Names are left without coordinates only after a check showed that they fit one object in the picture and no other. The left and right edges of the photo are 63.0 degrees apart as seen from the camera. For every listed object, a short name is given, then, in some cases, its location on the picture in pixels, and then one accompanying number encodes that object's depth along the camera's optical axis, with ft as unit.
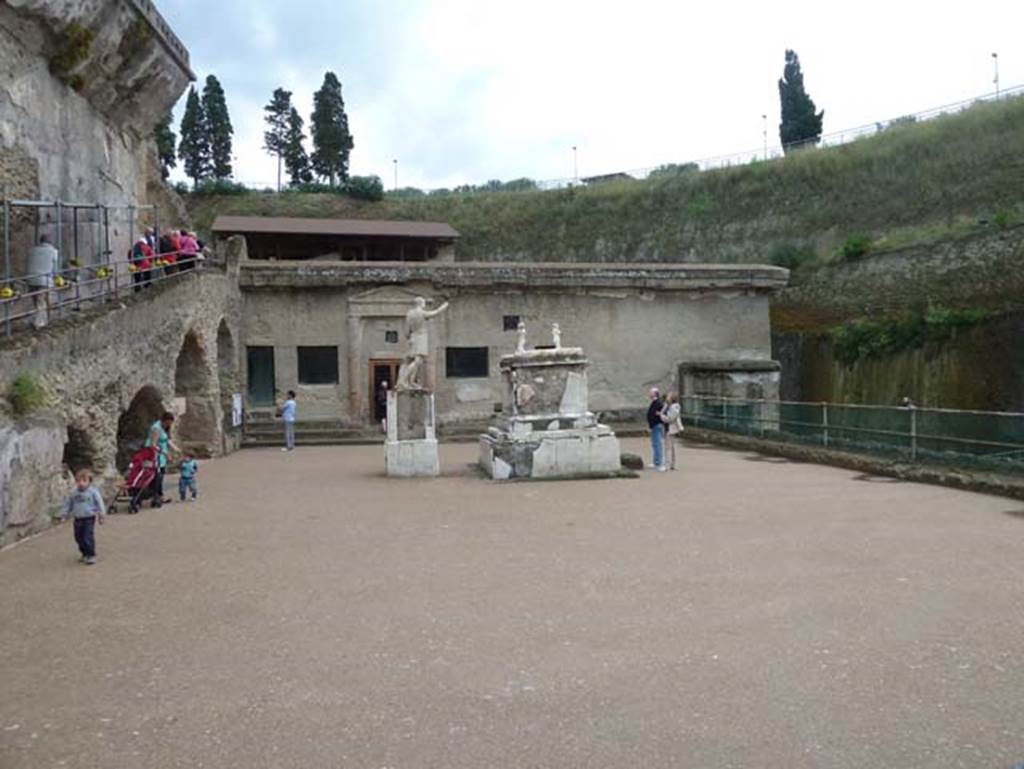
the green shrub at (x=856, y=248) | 96.84
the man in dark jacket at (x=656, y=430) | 49.44
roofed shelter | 108.06
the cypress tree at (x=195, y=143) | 186.50
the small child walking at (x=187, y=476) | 40.01
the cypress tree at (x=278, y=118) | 197.06
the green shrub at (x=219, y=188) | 167.22
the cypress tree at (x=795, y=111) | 166.61
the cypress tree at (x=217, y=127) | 187.62
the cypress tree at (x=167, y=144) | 173.37
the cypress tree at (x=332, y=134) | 183.93
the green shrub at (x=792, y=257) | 108.89
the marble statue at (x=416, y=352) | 49.16
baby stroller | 37.60
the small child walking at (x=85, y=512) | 26.99
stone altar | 46.06
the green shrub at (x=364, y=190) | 166.91
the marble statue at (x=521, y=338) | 51.71
